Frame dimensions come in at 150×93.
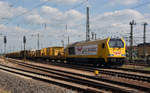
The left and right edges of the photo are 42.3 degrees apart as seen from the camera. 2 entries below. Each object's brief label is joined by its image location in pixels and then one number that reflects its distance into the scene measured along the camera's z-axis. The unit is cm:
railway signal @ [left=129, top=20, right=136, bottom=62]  3590
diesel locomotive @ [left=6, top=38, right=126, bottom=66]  2083
